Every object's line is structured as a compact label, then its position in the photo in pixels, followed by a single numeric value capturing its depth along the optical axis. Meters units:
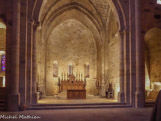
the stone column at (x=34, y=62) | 14.64
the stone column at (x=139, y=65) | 13.97
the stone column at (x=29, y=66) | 13.67
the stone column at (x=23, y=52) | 13.00
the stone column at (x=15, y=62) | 12.28
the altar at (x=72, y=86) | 19.44
